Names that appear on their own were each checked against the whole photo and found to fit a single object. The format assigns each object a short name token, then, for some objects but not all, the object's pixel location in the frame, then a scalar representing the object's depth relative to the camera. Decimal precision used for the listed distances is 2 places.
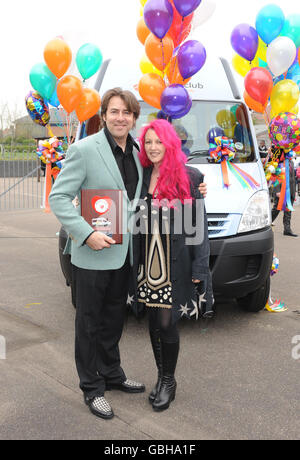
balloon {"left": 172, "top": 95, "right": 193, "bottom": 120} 4.26
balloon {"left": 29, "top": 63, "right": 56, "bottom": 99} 5.08
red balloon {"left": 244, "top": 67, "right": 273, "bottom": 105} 4.29
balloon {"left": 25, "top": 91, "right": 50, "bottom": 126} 5.20
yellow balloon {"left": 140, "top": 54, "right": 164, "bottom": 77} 4.86
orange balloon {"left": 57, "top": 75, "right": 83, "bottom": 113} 4.64
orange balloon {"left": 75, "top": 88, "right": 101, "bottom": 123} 4.59
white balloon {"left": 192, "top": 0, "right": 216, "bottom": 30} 4.59
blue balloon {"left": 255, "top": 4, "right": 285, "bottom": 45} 4.31
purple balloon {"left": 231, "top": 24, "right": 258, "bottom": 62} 4.47
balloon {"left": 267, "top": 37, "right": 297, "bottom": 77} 4.29
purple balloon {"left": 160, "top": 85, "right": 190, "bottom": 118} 4.12
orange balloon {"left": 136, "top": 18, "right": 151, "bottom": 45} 4.88
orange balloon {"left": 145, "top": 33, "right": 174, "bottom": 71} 4.31
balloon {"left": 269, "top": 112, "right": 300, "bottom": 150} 4.48
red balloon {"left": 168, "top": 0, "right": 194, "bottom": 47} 4.37
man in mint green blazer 2.62
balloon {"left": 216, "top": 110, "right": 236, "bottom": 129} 4.84
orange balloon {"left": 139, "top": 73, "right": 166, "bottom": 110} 4.29
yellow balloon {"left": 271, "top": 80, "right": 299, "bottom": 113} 4.43
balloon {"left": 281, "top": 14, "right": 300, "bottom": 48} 4.57
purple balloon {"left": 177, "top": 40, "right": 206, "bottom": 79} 4.23
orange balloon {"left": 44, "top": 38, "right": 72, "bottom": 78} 4.86
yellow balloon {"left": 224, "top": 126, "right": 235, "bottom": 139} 4.77
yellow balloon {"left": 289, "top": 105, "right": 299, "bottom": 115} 4.85
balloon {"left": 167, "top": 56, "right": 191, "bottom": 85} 4.47
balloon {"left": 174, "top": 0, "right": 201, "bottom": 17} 4.11
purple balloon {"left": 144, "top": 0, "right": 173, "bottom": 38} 4.09
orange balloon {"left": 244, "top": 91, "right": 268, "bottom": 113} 4.59
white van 3.86
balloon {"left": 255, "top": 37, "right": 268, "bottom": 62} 4.80
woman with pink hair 2.68
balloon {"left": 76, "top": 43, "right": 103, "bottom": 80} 5.05
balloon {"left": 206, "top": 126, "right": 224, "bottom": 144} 4.52
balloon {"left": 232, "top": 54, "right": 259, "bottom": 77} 5.18
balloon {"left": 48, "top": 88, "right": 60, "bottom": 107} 5.28
